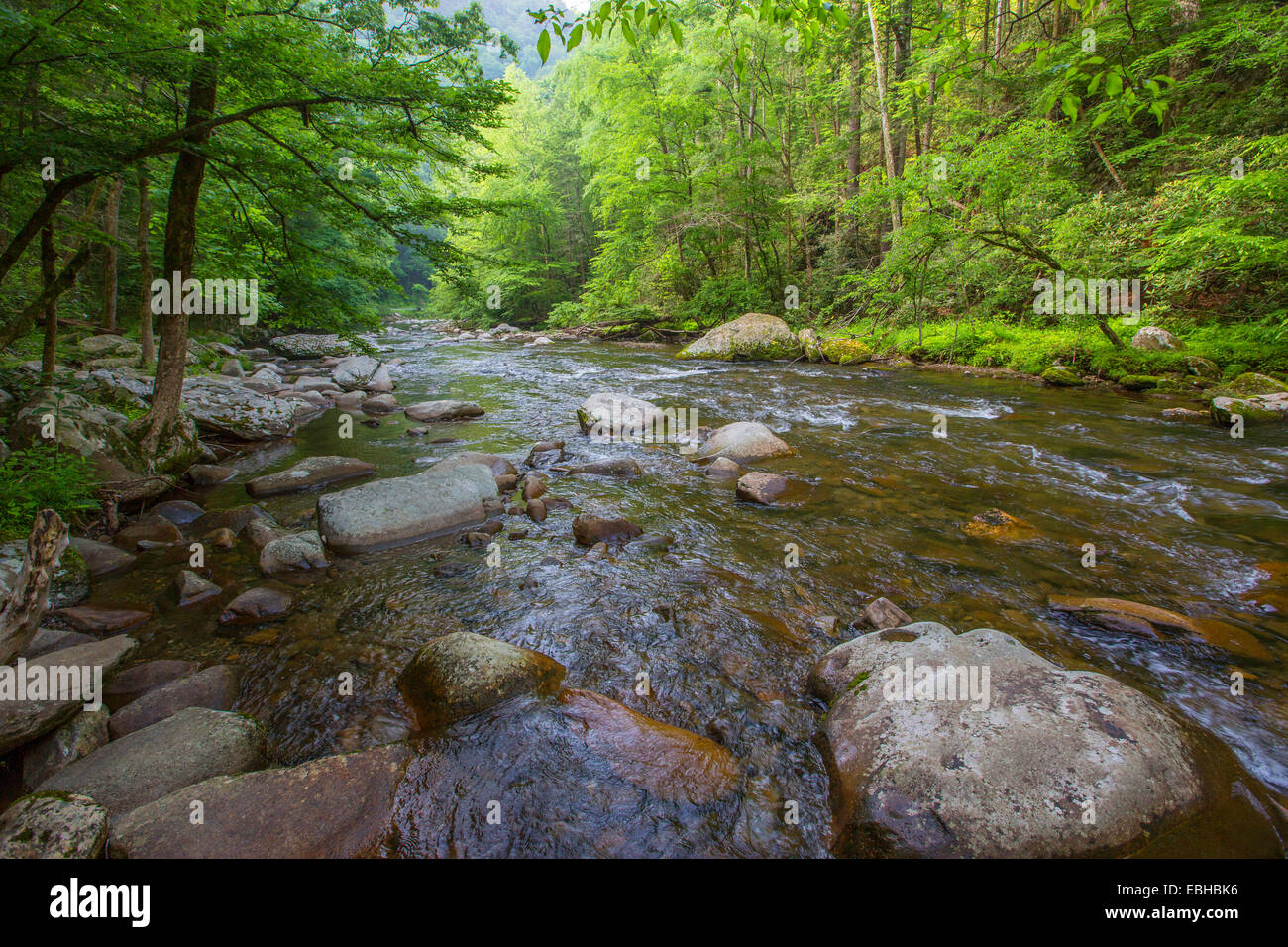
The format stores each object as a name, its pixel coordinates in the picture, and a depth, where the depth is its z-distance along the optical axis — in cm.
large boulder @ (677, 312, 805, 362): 1561
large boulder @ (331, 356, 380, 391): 1298
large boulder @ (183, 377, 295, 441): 813
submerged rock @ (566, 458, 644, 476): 679
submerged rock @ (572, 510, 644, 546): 502
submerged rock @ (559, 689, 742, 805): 249
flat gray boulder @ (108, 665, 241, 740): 286
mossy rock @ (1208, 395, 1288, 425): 767
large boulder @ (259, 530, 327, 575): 455
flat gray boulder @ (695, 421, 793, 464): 718
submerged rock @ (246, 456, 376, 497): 627
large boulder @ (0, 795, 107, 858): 197
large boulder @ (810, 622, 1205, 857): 213
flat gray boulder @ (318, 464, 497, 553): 492
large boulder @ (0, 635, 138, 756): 249
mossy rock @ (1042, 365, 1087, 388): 1049
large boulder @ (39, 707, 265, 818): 240
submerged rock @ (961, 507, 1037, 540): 489
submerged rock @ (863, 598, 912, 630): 363
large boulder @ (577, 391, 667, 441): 852
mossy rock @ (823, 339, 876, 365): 1435
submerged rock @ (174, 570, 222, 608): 407
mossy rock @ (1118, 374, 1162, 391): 963
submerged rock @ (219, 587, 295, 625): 387
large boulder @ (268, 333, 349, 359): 1905
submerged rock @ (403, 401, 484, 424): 975
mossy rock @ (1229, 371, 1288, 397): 831
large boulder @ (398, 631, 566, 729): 295
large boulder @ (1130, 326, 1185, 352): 1009
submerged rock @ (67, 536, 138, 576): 444
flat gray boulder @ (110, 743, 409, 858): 210
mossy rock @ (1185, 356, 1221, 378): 934
